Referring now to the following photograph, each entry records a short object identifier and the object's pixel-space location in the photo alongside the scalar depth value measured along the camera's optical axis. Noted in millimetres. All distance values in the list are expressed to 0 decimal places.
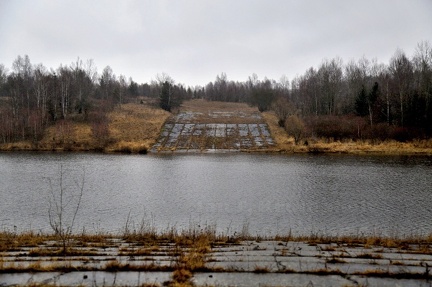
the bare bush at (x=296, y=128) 56188
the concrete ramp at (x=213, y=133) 57656
